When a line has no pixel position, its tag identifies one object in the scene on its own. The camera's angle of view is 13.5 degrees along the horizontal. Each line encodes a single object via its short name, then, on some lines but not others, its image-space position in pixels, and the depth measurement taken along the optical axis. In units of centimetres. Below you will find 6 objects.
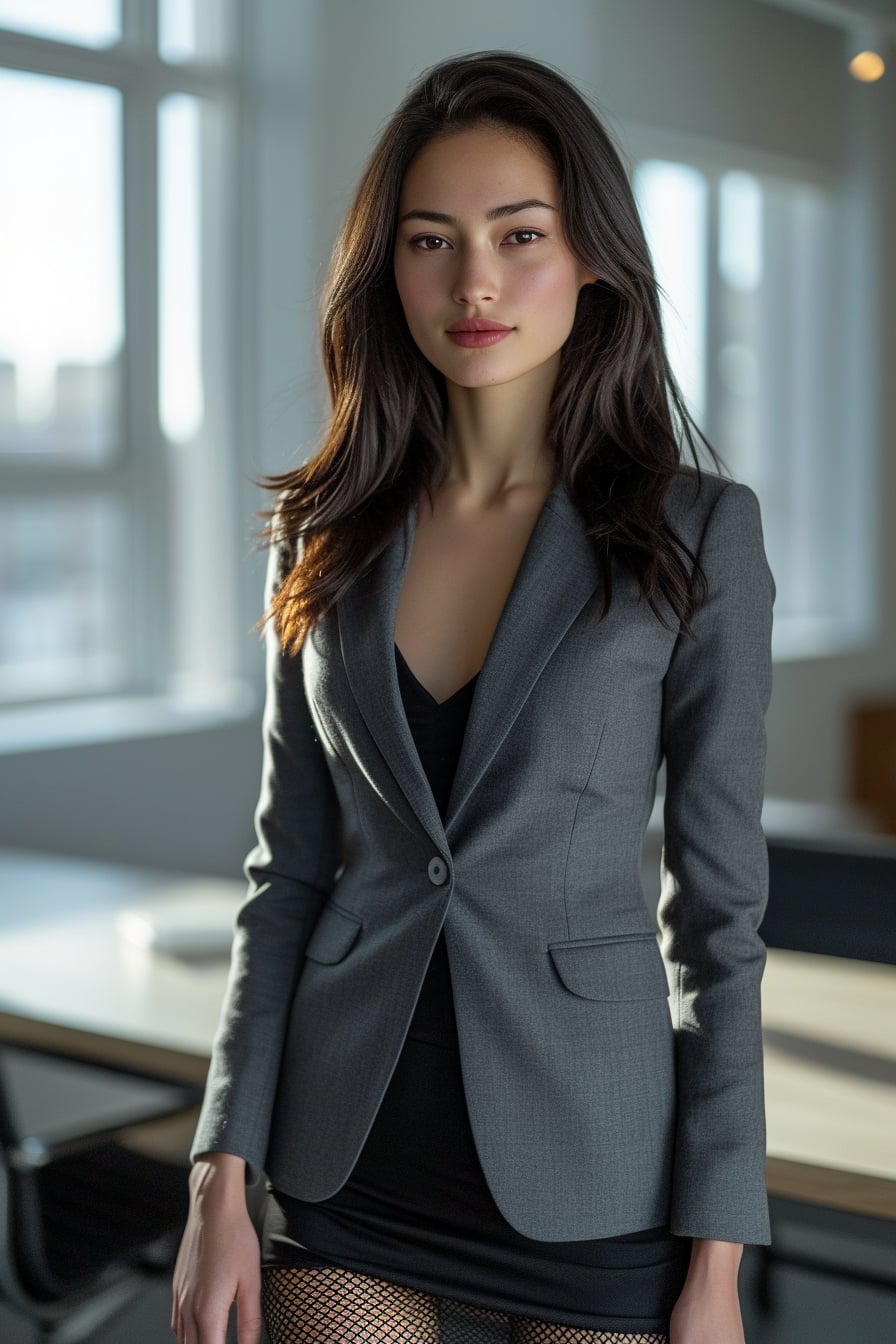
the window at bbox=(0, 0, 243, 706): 725
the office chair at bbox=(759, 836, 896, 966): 316
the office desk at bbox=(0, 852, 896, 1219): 303
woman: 267
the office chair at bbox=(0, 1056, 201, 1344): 355
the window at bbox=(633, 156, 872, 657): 1132
